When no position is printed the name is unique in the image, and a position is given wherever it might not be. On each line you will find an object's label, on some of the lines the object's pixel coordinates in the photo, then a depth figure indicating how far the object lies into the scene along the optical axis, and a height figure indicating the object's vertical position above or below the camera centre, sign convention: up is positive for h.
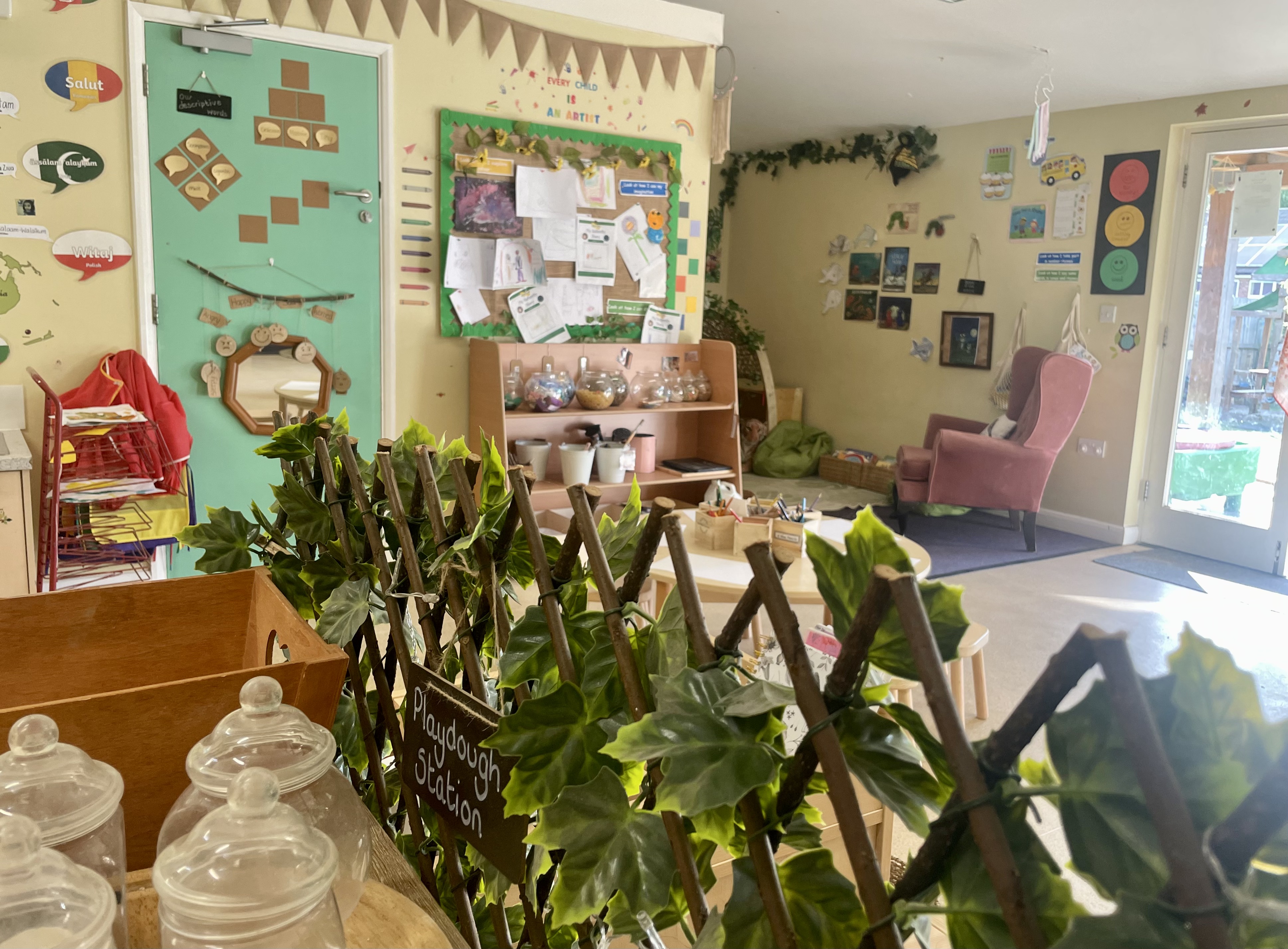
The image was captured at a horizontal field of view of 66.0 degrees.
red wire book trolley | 3.13 -0.61
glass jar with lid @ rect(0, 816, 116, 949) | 0.54 -0.34
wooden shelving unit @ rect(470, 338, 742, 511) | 4.16 -0.42
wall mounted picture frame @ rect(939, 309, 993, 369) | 6.46 -0.01
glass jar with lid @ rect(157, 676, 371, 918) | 0.73 -0.35
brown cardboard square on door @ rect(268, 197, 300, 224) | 3.75 +0.36
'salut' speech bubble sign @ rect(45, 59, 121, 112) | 3.33 +0.72
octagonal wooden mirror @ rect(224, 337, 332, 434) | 3.76 -0.29
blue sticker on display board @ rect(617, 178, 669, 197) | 4.49 +0.61
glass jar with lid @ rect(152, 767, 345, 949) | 0.56 -0.33
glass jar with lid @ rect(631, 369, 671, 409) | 4.58 -0.30
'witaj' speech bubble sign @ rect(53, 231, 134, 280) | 3.41 +0.16
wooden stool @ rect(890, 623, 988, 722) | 2.40 -0.93
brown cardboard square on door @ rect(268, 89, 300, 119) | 3.68 +0.75
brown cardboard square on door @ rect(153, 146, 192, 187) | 3.53 +0.47
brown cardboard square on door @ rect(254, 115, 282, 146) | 3.67 +0.64
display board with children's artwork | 4.14 +0.40
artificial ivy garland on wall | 6.74 +1.30
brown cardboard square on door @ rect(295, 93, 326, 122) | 3.74 +0.76
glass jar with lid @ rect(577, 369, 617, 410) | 4.39 -0.30
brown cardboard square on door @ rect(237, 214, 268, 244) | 3.69 +0.28
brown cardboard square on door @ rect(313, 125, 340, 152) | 3.79 +0.65
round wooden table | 2.86 -0.73
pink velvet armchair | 5.49 -0.63
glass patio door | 5.20 -0.06
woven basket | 6.86 -0.99
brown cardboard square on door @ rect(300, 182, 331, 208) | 3.80 +0.44
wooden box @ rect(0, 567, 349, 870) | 0.83 -0.37
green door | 3.56 +0.30
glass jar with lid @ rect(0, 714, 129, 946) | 0.67 -0.34
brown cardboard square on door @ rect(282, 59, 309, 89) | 3.69 +0.86
